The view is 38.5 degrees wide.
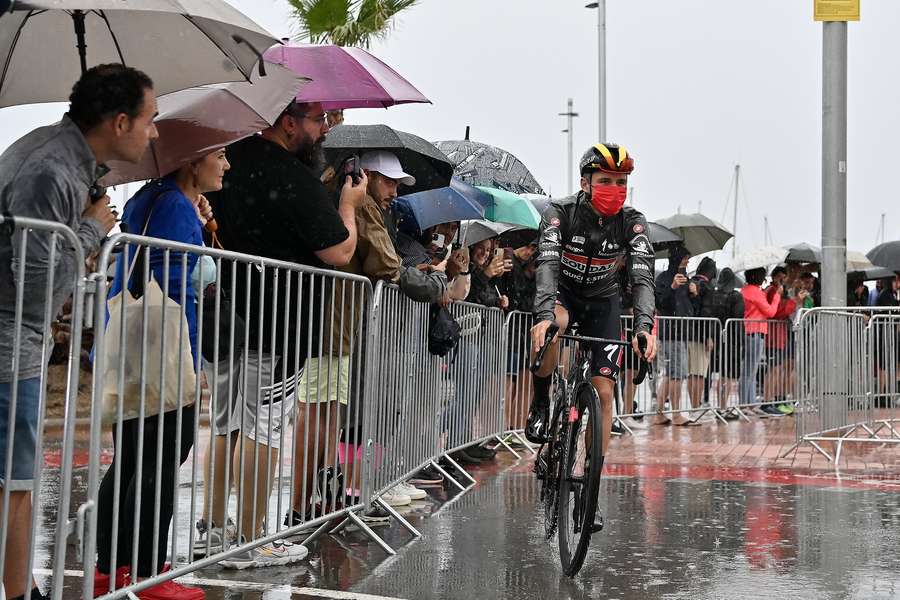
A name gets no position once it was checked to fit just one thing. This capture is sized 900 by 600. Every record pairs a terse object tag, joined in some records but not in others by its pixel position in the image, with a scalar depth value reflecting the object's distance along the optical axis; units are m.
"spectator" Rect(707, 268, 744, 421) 16.91
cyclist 6.74
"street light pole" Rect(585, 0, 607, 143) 33.31
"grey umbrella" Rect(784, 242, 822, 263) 22.62
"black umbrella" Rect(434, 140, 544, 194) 12.19
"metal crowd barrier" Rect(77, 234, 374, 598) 4.58
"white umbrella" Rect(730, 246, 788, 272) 20.89
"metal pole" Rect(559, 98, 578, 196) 54.62
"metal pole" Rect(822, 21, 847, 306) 14.30
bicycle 6.09
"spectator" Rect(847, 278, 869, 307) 22.06
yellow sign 14.00
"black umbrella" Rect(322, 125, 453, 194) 8.05
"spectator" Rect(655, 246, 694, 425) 16.31
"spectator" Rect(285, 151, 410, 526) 6.45
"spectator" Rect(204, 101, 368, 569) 5.70
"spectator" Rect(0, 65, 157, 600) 4.10
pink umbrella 7.20
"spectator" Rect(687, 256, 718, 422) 16.48
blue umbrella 9.08
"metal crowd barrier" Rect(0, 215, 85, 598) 3.98
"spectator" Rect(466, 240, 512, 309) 11.45
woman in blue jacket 4.65
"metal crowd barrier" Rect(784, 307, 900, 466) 12.49
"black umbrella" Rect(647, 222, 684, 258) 16.67
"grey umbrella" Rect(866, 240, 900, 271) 24.72
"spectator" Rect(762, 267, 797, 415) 17.55
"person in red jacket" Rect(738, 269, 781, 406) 17.33
